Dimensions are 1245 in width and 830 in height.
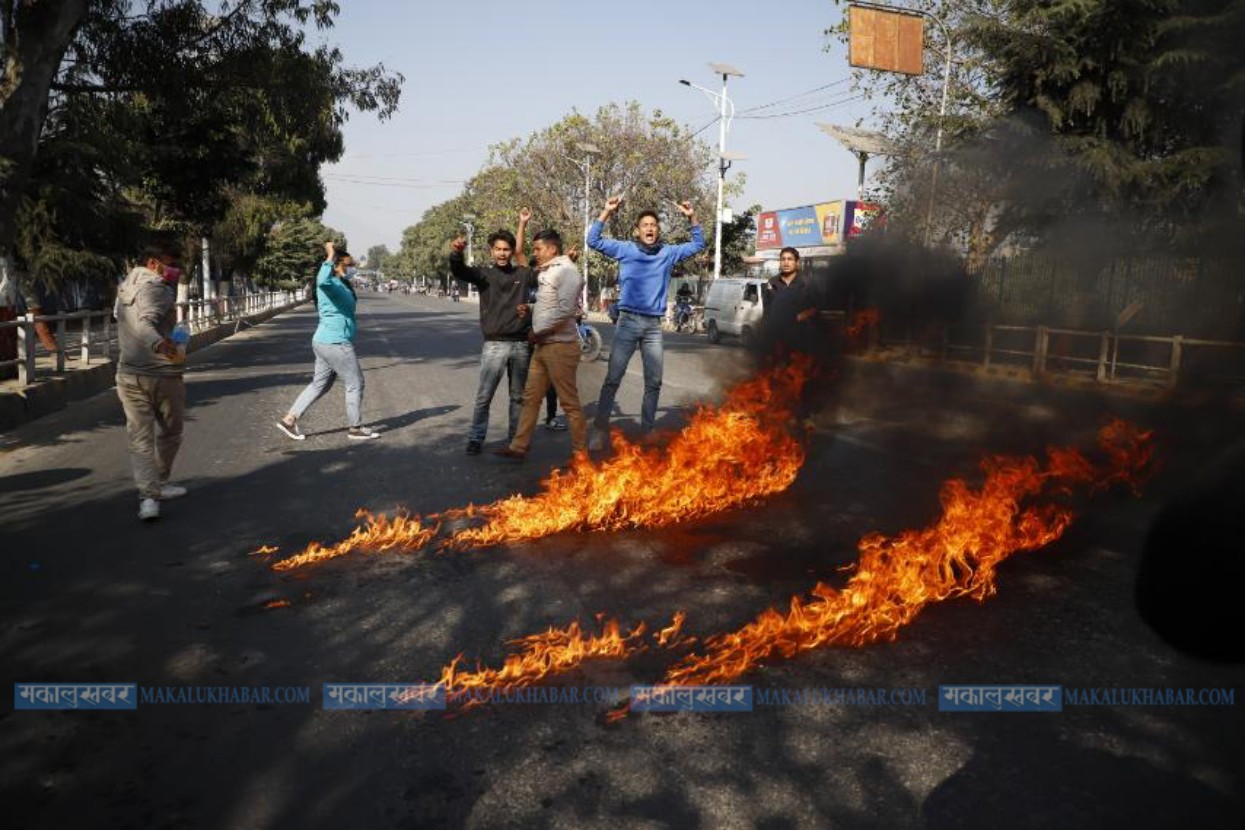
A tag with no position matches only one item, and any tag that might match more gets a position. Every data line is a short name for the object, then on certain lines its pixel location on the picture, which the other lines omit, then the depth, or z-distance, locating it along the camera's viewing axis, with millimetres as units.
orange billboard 13523
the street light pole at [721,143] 30680
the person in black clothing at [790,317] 7445
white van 20734
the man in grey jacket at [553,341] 6410
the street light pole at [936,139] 11578
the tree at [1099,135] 11281
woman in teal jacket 7341
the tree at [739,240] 44269
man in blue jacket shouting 6773
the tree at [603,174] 39781
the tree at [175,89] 8922
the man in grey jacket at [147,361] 5039
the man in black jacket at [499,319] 6824
